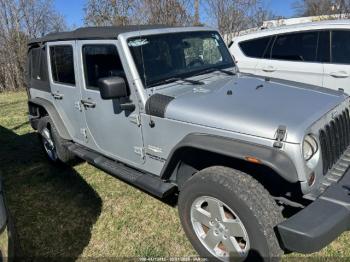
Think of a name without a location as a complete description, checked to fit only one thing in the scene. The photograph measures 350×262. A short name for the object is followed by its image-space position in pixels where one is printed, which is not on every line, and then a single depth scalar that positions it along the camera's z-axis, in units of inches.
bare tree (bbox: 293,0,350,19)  574.4
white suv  212.1
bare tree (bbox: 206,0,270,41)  532.7
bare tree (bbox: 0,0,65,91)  596.4
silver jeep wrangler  98.3
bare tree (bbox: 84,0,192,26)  506.3
